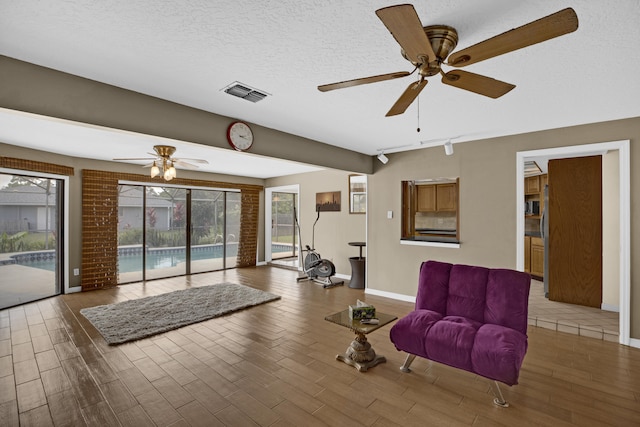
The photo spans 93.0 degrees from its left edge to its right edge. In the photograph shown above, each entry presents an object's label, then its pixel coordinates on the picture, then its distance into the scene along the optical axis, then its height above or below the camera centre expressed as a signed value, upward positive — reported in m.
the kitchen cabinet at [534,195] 5.89 +0.43
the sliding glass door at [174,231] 6.17 -0.37
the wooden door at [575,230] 4.10 -0.21
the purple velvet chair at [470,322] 2.11 -0.88
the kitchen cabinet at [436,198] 6.57 +0.39
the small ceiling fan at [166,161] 4.32 +0.80
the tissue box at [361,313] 2.76 -0.89
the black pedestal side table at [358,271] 5.59 -1.04
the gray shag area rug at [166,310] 3.57 -1.34
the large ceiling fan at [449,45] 1.14 +0.74
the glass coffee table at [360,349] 2.66 -1.23
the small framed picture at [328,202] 6.50 +0.29
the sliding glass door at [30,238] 4.48 -0.38
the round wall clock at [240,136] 3.15 +0.84
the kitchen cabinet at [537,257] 5.70 -0.80
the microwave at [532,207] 6.29 +0.17
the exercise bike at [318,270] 5.78 -1.08
